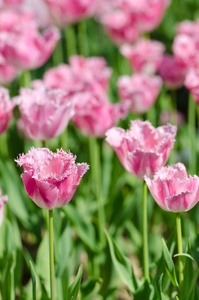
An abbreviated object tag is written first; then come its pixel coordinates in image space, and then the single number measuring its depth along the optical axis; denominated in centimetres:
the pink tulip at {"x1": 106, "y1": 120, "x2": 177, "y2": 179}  134
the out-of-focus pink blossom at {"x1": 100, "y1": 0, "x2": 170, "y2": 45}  194
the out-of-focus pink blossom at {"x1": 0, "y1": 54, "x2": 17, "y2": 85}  181
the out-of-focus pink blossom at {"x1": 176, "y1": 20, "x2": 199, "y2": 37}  178
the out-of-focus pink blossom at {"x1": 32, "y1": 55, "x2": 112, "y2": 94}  164
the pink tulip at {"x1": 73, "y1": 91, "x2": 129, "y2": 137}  154
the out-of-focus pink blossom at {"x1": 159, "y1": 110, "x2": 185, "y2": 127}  185
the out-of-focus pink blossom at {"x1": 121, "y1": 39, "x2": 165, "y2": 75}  179
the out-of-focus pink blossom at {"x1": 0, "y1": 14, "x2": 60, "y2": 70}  164
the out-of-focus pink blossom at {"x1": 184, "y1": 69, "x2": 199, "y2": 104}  150
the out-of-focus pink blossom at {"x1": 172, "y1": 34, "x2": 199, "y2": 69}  168
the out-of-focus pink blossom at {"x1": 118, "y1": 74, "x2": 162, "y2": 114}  167
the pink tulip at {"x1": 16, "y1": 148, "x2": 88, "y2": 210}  126
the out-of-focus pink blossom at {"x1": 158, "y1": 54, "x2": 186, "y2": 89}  173
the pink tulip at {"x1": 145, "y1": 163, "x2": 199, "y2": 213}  129
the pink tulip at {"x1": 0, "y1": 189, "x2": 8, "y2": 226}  127
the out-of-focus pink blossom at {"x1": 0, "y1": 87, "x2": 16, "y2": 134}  144
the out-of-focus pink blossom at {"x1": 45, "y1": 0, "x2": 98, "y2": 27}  199
